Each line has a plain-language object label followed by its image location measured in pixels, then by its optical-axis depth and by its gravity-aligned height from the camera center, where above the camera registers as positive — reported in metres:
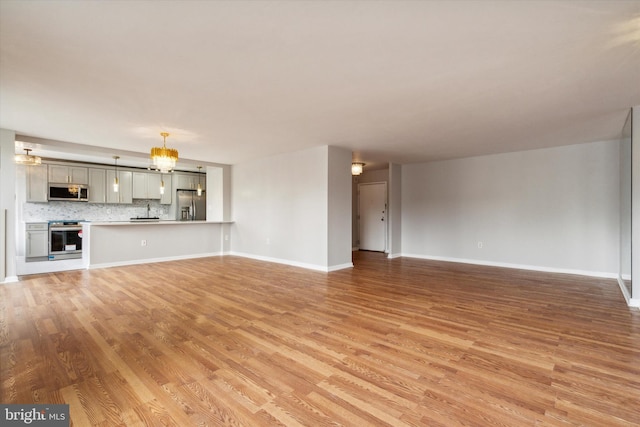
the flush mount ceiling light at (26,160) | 5.43 +1.03
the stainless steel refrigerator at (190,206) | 9.09 +0.28
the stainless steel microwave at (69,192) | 6.96 +0.56
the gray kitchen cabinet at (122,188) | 7.84 +0.73
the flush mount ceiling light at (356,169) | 6.83 +1.05
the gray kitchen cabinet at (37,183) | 6.75 +0.73
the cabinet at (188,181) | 9.05 +1.08
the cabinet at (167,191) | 8.90 +0.73
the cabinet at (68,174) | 7.02 +1.00
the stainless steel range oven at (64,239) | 6.70 -0.56
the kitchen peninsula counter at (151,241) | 5.86 -0.59
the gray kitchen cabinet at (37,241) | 6.57 -0.57
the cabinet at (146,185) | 8.32 +0.86
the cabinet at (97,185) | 7.56 +0.77
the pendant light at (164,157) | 4.38 +0.86
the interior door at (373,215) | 8.44 -0.01
